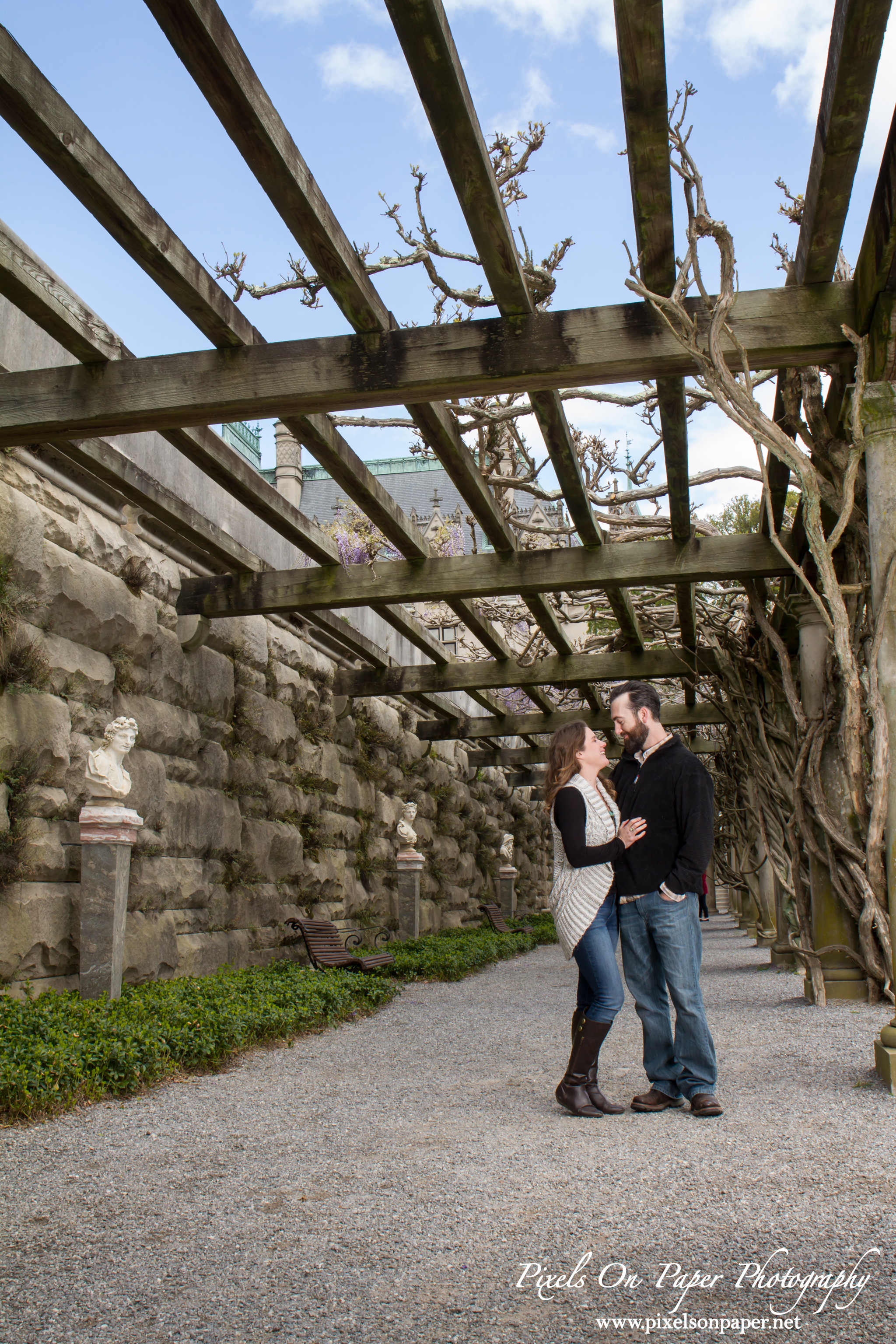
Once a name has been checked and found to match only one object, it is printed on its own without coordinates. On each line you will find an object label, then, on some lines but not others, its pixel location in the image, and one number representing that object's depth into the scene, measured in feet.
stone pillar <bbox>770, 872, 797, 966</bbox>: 31.35
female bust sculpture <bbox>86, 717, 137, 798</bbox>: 18.56
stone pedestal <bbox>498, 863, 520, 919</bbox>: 58.54
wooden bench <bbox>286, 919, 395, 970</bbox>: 27.14
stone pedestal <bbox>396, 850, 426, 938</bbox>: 39.34
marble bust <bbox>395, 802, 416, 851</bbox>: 38.88
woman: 12.29
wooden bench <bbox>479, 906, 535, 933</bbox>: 50.26
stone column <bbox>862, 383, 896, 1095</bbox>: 13.48
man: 12.17
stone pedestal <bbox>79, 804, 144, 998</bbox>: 18.07
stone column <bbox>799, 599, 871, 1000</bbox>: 22.35
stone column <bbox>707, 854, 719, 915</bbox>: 67.92
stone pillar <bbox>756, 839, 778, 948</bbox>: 38.45
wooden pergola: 11.21
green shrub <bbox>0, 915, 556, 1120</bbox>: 13.20
